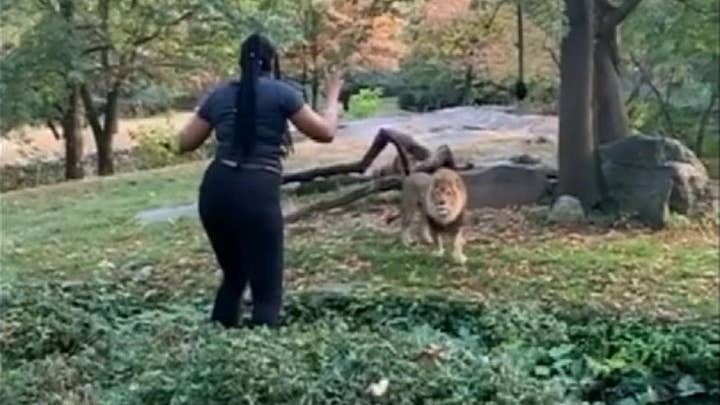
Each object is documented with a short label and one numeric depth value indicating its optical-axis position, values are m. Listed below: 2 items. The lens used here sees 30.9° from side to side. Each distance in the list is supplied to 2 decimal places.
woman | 2.75
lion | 3.83
